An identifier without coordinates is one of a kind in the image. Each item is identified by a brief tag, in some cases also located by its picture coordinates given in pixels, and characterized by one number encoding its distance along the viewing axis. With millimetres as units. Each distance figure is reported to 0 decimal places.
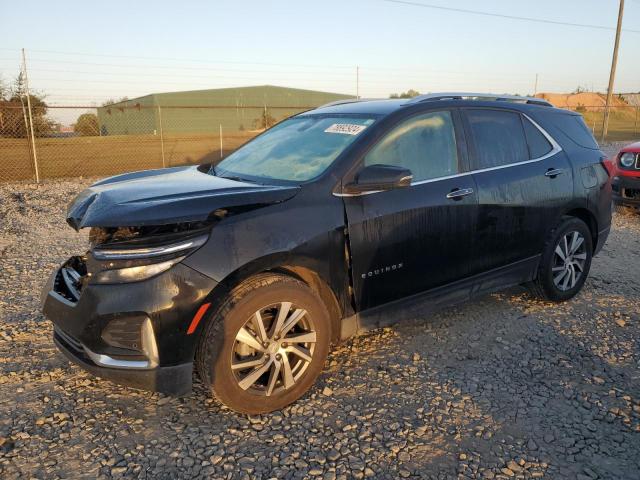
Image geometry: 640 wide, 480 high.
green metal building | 45312
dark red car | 7926
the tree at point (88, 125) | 28875
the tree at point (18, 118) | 17375
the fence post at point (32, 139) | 11656
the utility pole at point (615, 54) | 24755
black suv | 2631
